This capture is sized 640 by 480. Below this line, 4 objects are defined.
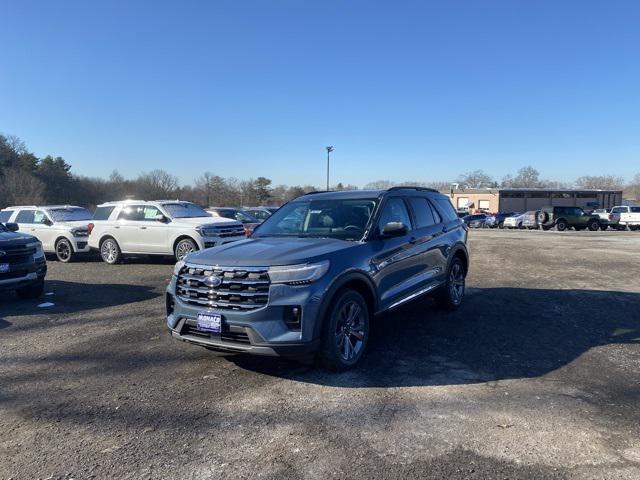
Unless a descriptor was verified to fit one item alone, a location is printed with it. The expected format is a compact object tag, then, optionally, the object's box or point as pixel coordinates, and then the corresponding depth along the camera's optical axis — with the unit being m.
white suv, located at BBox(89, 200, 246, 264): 12.98
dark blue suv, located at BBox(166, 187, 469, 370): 4.39
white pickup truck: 36.75
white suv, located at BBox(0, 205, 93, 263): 14.82
